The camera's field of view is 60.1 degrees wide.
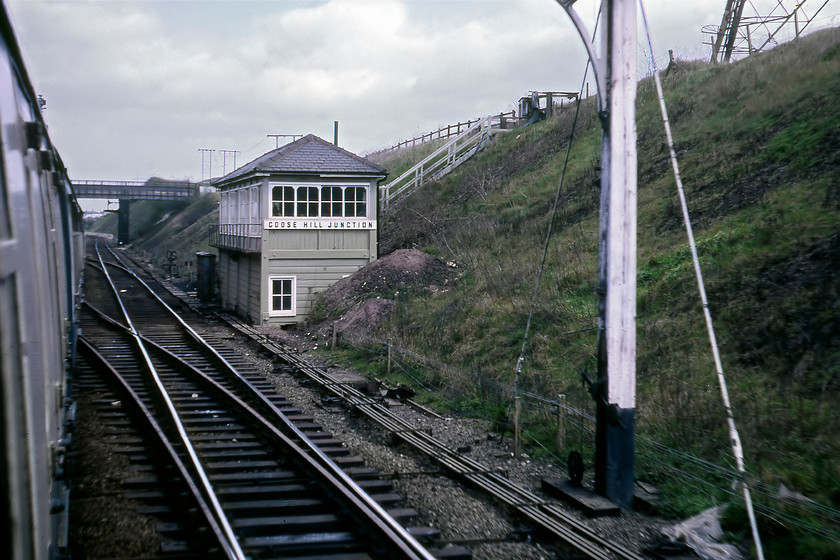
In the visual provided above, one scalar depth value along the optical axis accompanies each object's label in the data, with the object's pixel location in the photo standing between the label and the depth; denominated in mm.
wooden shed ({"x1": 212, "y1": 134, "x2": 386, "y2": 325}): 21641
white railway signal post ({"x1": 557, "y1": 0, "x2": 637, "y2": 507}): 7512
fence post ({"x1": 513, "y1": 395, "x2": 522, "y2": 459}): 9125
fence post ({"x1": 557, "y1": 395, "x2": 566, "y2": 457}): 9102
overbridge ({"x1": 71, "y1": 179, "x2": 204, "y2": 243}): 72188
